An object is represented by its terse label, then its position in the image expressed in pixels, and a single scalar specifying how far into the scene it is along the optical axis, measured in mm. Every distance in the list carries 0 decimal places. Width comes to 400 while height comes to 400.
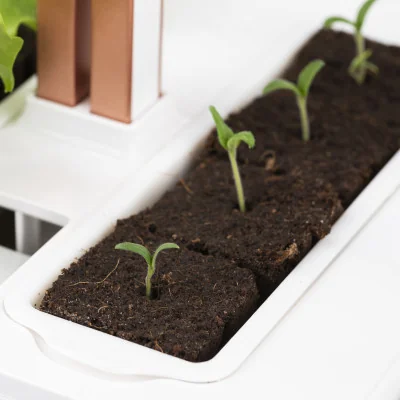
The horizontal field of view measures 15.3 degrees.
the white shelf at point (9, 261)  488
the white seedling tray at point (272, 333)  421
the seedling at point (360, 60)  562
